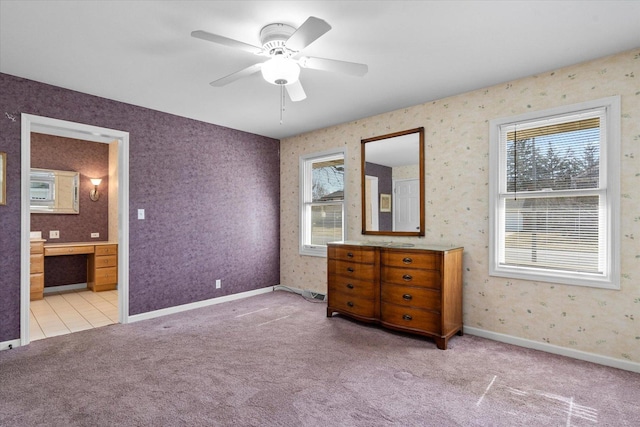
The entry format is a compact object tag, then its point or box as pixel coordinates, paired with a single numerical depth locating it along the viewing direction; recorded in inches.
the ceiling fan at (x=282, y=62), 87.7
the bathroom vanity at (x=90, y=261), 183.8
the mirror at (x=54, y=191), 203.2
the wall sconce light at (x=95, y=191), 223.3
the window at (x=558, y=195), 106.0
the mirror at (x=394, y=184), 150.1
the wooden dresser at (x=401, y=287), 120.3
